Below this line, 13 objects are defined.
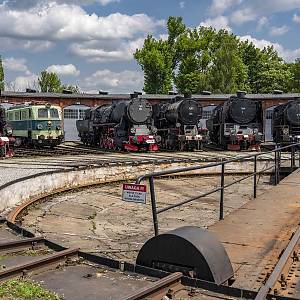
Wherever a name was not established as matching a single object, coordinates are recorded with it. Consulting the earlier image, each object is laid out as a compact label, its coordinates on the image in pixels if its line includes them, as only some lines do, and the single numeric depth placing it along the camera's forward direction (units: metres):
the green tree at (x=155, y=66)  60.59
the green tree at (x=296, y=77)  59.67
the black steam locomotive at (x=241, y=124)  24.89
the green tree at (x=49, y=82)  76.00
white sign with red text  4.82
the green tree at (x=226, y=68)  59.28
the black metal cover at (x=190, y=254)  4.08
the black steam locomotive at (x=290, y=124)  25.38
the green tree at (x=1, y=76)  59.97
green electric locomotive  26.53
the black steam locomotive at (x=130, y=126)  23.58
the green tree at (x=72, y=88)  85.88
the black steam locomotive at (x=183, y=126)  24.70
